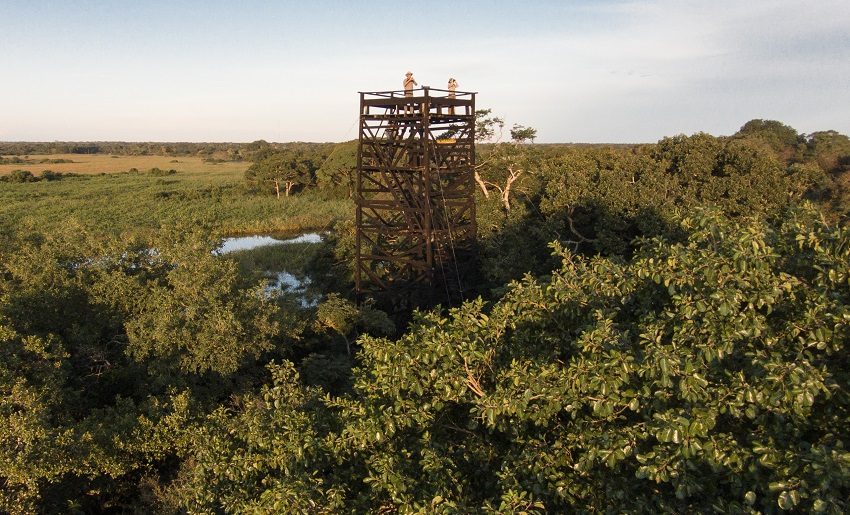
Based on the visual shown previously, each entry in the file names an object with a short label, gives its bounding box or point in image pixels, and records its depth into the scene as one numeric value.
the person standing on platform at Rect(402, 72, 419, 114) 16.11
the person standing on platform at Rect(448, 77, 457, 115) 16.56
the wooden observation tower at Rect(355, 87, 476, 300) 16.14
